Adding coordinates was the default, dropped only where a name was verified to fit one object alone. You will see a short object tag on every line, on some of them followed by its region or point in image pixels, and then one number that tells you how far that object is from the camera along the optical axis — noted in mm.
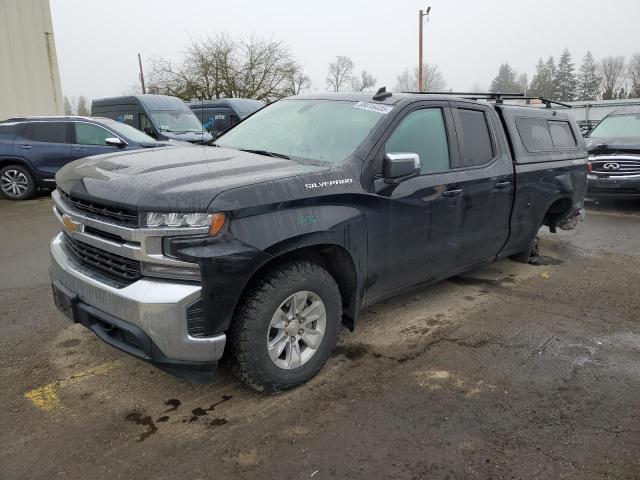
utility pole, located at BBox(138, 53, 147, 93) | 42088
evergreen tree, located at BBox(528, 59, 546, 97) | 75038
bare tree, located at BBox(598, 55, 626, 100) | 77312
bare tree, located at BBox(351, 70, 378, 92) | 51047
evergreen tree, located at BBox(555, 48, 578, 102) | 73000
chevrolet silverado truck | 2635
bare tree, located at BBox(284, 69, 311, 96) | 35781
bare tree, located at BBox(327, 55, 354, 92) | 53138
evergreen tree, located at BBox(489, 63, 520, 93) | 78500
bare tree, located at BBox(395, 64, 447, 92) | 54212
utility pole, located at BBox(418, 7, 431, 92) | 26712
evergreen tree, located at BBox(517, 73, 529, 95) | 92262
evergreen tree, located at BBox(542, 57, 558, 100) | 73106
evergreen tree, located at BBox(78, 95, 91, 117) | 89094
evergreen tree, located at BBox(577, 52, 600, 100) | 71125
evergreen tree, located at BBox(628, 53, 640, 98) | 67138
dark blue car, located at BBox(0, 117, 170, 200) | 10680
